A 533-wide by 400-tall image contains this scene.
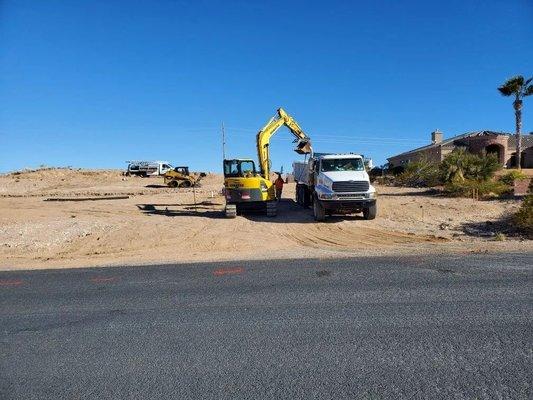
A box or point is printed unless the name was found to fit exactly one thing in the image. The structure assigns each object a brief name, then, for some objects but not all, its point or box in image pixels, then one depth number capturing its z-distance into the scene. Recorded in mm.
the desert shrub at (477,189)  25297
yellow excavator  22094
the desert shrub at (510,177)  28066
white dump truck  19719
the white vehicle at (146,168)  52594
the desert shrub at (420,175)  31562
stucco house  43625
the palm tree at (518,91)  36938
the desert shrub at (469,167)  28612
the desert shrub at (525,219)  16656
